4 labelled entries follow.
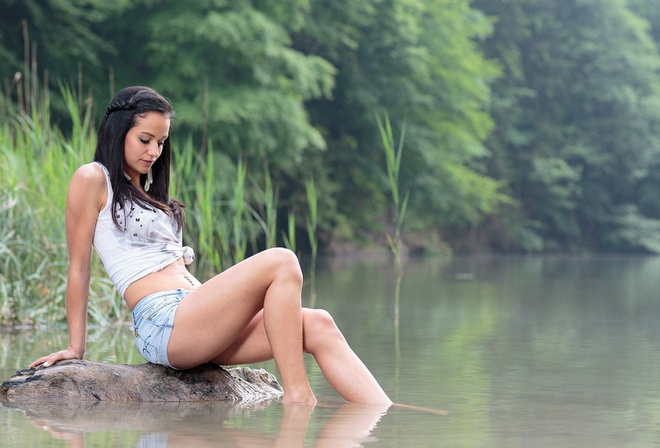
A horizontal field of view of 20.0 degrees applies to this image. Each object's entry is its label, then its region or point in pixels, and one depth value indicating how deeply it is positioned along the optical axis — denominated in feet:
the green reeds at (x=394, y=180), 34.05
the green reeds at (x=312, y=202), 36.67
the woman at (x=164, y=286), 20.56
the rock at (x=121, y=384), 20.74
